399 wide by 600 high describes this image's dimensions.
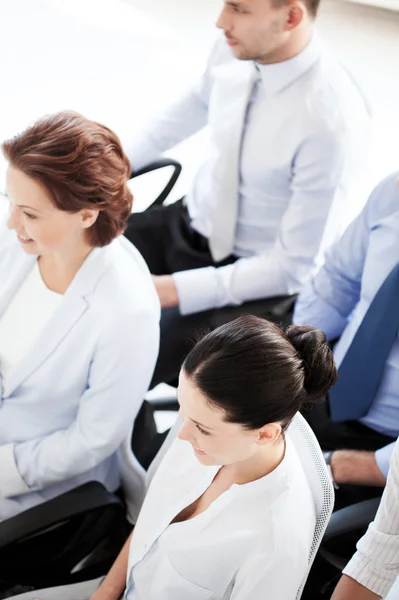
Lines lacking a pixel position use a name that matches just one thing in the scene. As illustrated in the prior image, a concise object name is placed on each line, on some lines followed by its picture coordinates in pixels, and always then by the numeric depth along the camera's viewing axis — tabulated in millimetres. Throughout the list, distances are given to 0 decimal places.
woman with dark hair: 2248
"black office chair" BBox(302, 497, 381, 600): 2618
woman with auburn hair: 2600
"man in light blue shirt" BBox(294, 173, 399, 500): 2776
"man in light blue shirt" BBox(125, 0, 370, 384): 3062
